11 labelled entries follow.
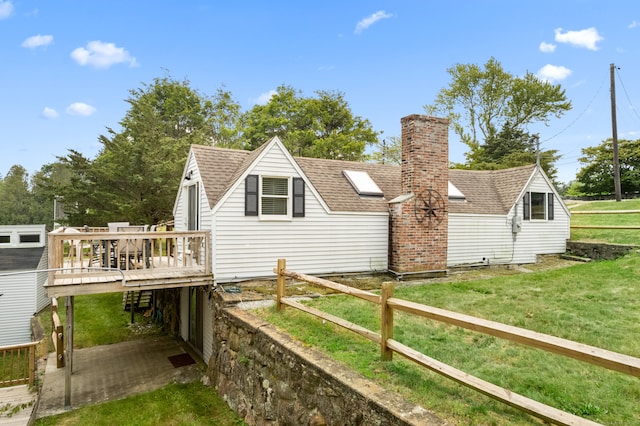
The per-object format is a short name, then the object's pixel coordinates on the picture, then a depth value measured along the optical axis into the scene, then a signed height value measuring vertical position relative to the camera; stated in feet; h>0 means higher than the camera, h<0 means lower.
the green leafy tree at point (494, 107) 108.17 +36.86
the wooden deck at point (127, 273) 23.34 -4.34
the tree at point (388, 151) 113.50 +22.31
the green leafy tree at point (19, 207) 169.37 +5.55
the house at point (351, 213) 29.60 +0.34
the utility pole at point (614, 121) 72.95 +20.54
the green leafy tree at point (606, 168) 93.99 +14.41
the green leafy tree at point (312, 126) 96.78 +27.42
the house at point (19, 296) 49.34 -11.69
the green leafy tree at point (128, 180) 66.90 +7.57
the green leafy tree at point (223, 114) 115.14 +35.70
